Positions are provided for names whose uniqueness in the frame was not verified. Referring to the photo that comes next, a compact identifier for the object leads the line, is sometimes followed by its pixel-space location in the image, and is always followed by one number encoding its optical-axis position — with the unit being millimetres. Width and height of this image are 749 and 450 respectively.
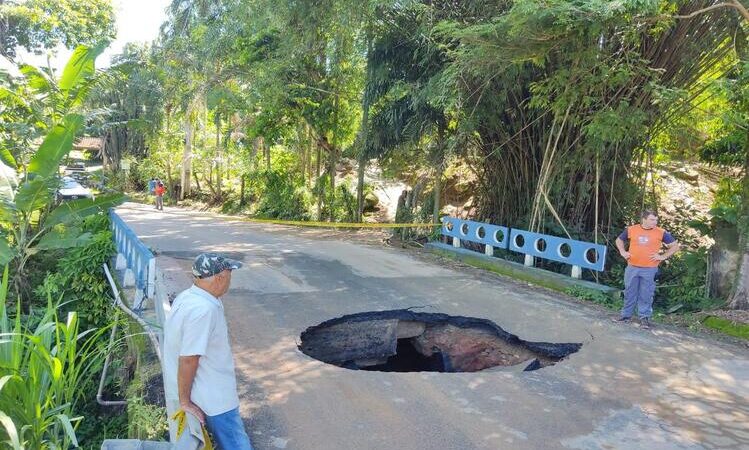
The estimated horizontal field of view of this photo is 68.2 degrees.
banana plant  6918
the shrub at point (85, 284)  7996
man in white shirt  2826
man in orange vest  6551
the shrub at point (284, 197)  19531
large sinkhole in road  6152
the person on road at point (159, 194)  21695
